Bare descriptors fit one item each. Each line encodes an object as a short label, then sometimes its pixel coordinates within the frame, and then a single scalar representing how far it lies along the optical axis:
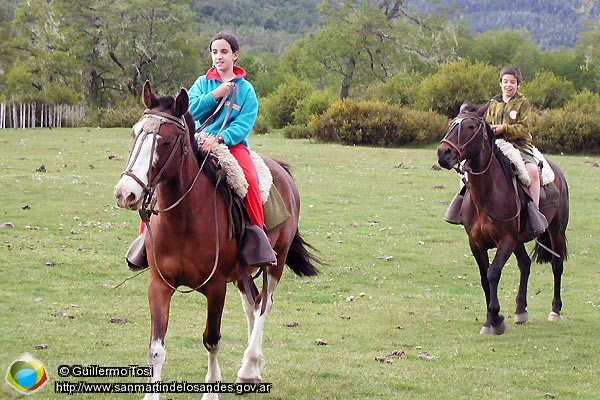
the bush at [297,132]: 38.59
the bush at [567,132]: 33.03
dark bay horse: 9.23
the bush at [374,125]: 34.69
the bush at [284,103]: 45.50
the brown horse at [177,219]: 5.38
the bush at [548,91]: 44.62
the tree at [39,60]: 47.97
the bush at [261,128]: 42.81
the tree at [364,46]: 57.31
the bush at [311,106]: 42.22
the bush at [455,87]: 39.28
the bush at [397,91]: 43.59
